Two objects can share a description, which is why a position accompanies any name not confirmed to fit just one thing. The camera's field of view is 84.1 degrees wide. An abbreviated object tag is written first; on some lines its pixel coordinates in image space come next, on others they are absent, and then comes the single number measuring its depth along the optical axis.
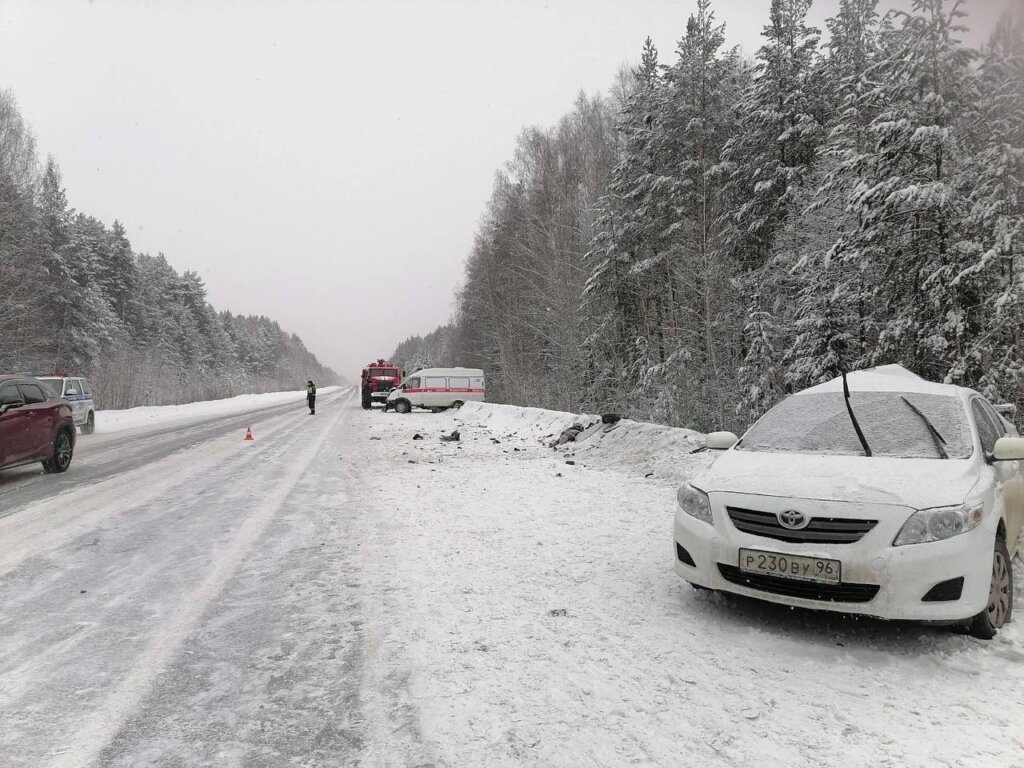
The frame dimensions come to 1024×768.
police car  19.48
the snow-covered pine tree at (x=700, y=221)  18.97
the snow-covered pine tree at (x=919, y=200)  11.51
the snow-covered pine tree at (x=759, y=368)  17.12
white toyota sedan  3.20
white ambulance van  31.38
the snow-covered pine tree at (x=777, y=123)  20.58
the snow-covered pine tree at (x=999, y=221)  10.55
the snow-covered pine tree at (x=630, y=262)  24.14
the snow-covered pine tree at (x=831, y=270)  14.16
